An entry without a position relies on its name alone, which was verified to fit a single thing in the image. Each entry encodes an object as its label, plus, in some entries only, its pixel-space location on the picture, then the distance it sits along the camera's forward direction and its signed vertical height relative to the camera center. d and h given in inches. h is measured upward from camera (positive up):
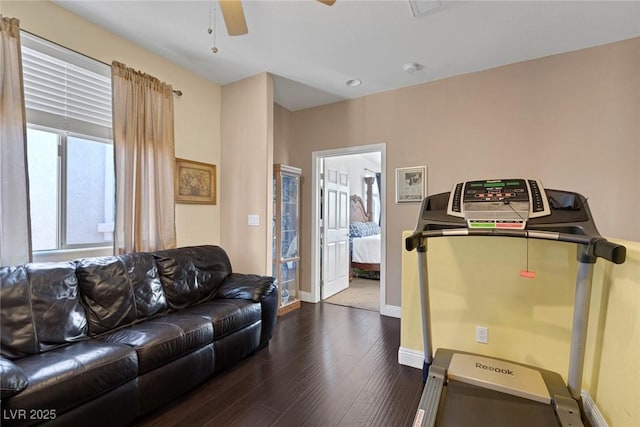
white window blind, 85.9 +37.6
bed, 223.3 -36.0
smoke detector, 122.5 +58.8
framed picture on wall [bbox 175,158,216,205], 125.7 +11.4
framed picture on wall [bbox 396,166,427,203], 139.6 +11.3
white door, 175.5 -15.8
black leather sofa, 56.7 -32.1
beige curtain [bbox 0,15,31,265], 76.1 +13.5
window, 86.7 +19.3
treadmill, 58.3 -23.0
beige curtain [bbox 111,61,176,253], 102.2 +17.2
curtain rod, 84.7 +49.7
